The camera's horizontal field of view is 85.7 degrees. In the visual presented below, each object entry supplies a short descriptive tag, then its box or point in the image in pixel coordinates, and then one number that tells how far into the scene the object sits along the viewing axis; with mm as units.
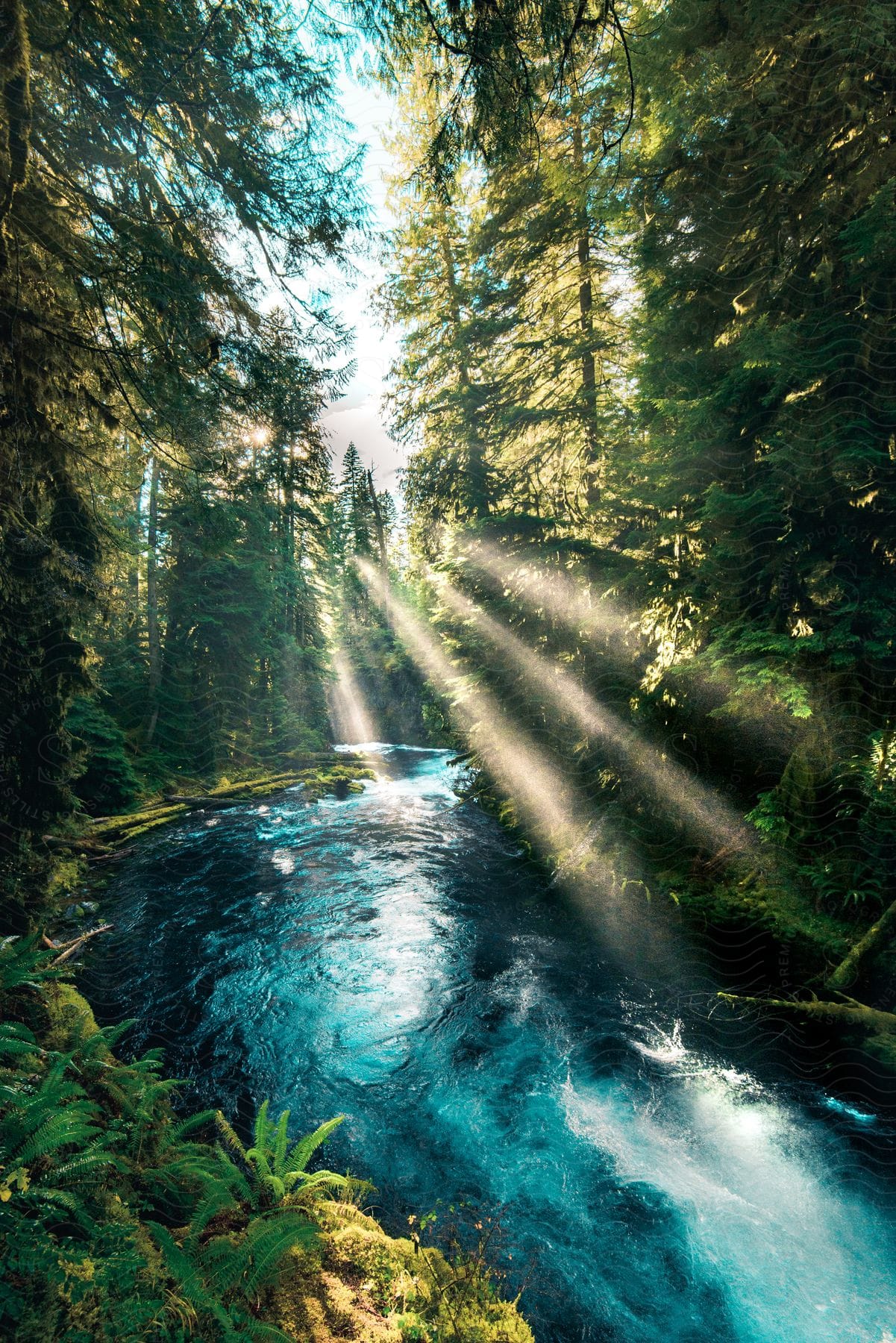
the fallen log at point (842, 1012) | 4652
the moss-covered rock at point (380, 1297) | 2549
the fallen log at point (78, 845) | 9462
